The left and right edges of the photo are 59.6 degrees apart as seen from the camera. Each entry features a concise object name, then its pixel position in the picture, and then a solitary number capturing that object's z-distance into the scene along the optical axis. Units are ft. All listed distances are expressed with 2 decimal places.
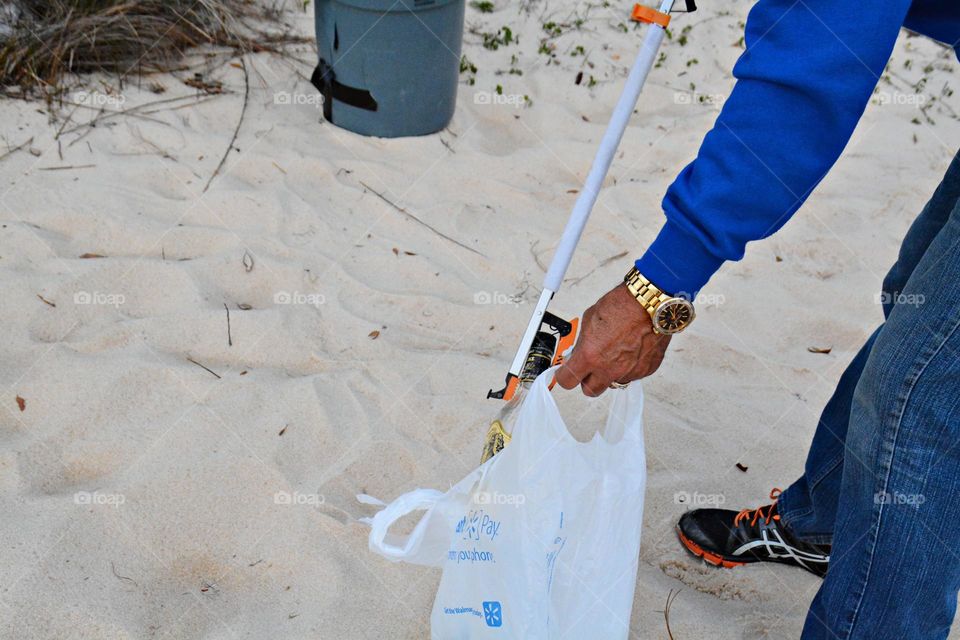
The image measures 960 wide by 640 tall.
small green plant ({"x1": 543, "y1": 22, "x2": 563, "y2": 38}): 11.93
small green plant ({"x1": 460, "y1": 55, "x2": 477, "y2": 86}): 10.97
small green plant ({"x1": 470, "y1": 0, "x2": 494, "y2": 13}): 12.13
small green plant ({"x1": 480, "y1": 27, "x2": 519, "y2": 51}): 11.51
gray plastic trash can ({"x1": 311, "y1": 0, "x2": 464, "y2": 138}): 9.03
